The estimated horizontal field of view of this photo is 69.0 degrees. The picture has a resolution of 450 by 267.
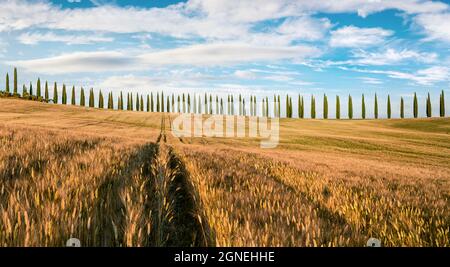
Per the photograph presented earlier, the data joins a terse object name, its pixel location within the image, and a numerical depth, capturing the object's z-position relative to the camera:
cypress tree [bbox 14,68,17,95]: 100.50
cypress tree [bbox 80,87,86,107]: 105.72
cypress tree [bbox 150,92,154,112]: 124.69
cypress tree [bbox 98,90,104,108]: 110.44
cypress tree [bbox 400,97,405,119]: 95.19
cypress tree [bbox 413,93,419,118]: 91.88
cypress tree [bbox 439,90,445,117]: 89.50
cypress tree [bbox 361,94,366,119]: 99.00
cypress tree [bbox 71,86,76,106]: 104.19
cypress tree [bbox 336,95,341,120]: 99.02
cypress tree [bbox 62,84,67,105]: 103.38
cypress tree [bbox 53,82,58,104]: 103.38
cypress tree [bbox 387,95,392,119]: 96.69
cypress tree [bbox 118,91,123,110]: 114.88
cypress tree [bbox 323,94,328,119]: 98.75
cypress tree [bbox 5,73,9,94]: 99.53
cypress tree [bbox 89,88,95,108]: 107.06
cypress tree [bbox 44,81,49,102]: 101.88
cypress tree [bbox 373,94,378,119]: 98.01
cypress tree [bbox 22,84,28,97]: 96.69
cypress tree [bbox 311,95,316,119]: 100.56
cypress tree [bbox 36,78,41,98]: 102.31
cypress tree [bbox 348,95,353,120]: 97.59
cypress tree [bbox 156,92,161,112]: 126.19
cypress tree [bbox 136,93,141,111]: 119.43
